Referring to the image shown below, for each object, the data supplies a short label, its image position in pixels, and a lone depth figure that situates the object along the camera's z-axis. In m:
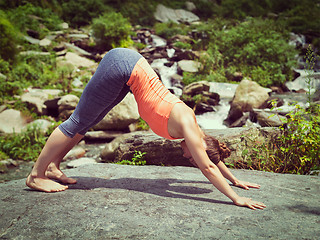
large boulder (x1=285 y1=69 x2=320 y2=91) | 11.80
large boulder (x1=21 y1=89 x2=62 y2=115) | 8.90
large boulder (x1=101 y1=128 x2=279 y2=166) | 4.18
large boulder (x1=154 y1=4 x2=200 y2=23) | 25.88
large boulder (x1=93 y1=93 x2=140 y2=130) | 7.67
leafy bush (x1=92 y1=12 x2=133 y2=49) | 16.12
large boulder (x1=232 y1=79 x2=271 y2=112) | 8.60
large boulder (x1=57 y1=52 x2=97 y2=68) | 13.55
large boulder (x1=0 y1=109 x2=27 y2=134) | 7.81
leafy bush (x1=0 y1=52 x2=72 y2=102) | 9.79
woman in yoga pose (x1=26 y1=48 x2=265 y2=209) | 2.26
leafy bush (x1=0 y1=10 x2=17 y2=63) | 10.91
